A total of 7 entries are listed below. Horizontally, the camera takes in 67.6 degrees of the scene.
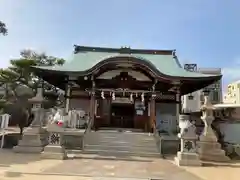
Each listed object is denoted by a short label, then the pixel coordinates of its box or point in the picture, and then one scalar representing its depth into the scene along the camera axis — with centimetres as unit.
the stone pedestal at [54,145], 667
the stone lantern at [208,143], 734
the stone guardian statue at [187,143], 652
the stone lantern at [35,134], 768
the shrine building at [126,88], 999
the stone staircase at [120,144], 782
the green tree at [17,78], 1306
